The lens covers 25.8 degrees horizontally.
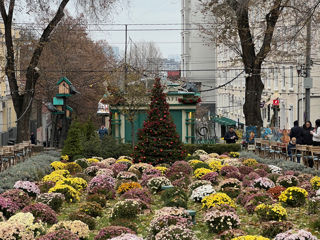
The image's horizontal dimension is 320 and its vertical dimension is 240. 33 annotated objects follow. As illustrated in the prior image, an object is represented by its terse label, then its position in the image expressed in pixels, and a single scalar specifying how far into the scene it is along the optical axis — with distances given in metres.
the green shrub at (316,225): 11.76
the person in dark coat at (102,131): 38.88
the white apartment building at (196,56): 80.00
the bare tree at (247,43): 28.16
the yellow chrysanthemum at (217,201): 13.36
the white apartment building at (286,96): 42.28
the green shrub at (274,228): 11.04
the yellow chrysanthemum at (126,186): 16.70
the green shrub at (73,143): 27.11
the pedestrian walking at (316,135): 21.18
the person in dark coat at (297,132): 22.73
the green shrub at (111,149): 27.88
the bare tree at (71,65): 45.00
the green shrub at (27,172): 17.08
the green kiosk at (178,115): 34.78
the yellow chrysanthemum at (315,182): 15.96
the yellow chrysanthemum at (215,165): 21.30
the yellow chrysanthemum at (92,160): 24.92
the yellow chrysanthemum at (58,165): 22.18
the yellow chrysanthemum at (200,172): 19.52
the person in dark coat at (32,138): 45.53
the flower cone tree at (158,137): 23.69
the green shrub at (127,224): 11.50
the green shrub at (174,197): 13.49
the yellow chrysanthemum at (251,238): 8.97
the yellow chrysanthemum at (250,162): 22.22
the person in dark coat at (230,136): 32.22
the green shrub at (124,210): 13.01
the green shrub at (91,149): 27.66
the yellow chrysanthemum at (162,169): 20.42
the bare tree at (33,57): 27.52
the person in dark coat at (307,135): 22.62
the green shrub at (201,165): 21.61
